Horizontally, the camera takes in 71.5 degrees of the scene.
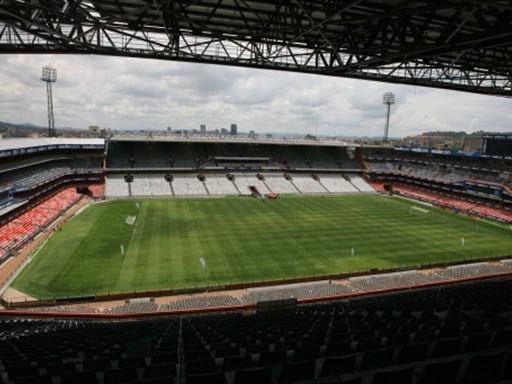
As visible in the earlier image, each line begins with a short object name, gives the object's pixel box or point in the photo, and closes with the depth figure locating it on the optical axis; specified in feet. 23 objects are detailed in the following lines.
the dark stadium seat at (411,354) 19.83
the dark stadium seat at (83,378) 18.03
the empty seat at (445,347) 20.12
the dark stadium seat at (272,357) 21.52
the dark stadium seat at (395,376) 15.08
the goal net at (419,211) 159.33
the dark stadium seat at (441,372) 15.30
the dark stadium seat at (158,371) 19.40
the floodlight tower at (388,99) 368.03
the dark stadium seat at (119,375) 18.37
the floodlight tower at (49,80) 270.55
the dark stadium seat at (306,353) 22.20
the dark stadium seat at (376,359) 19.21
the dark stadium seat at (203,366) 19.93
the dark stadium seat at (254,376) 16.67
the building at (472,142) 386.81
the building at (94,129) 328.66
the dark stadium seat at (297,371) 17.28
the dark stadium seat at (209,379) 16.34
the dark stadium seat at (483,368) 15.83
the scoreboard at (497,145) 188.55
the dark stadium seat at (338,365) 18.57
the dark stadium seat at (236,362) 20.63
